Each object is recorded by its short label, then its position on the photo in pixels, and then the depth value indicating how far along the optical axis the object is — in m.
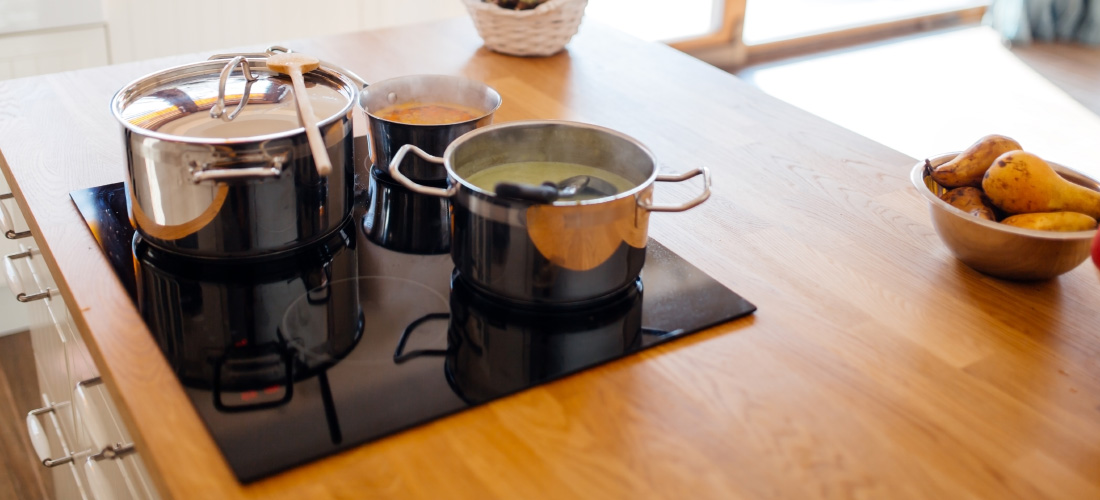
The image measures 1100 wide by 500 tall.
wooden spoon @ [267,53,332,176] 0.78
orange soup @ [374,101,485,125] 1.08
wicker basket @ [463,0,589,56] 1.56
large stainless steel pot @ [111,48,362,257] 0.81
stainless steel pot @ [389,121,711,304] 0.77
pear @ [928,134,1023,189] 0.94
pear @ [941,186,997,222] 0.91
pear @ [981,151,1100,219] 0.88
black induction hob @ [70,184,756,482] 0.69
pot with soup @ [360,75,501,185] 1.04
